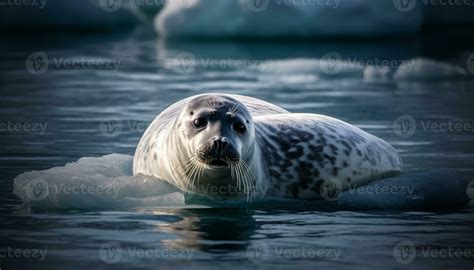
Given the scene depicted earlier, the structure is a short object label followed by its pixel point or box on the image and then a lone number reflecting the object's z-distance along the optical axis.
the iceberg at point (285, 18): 43.87
